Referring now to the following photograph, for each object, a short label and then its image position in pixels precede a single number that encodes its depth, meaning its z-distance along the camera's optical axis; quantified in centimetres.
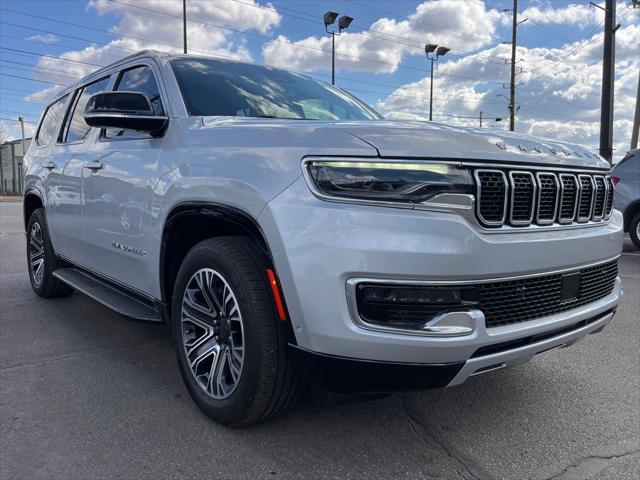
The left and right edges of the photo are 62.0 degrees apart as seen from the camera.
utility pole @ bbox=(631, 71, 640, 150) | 2316
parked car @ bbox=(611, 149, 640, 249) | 944
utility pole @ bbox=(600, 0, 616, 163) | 1552
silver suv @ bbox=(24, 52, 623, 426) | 200
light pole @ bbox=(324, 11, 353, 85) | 2908
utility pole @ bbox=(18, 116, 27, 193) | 4223
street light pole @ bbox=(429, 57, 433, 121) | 4453
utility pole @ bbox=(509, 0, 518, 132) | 3620
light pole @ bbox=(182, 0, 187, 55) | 2512
